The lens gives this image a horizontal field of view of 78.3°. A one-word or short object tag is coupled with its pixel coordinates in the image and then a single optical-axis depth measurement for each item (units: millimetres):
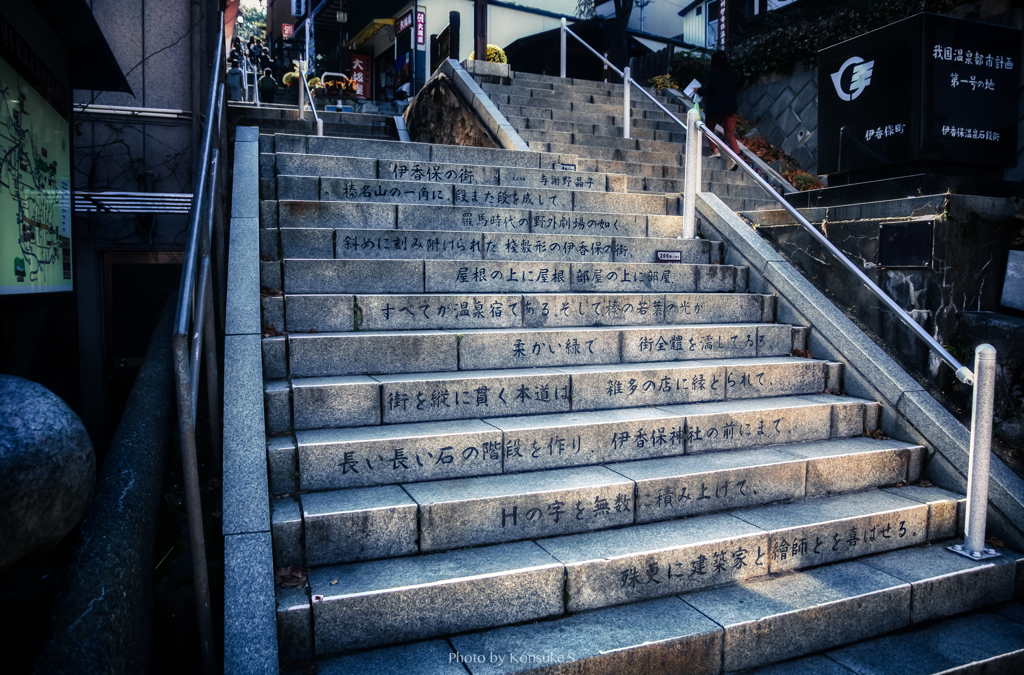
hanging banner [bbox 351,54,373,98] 23656
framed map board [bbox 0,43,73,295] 3543
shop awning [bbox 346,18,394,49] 20984
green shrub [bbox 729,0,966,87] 10508
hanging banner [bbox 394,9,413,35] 19138
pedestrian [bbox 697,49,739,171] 9648
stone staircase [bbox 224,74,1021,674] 2727
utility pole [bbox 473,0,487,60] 11820
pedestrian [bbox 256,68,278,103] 15672
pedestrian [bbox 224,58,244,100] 14570
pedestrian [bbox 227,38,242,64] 15048
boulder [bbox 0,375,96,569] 1674
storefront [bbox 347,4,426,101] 18797
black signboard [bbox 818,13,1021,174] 4816
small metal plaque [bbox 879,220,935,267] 4492
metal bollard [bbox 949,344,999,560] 3318
